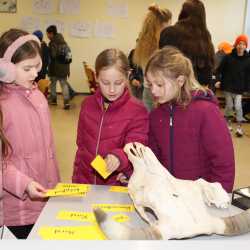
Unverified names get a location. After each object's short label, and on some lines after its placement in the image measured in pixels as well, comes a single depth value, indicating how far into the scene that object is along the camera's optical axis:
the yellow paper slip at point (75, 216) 1.14
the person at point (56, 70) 6.10
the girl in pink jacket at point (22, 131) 1.41
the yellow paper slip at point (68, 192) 1.19
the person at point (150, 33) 3.09
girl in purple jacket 1.49
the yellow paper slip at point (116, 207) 1.22
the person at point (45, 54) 5.69
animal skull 0.92
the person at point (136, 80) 4.13
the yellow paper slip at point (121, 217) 1.15
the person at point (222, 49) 6.29
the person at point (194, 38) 2.62
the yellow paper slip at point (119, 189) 1.38
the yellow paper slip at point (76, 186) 1.33
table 1.10
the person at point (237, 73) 5.05
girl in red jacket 1.55
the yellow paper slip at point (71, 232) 1.03
